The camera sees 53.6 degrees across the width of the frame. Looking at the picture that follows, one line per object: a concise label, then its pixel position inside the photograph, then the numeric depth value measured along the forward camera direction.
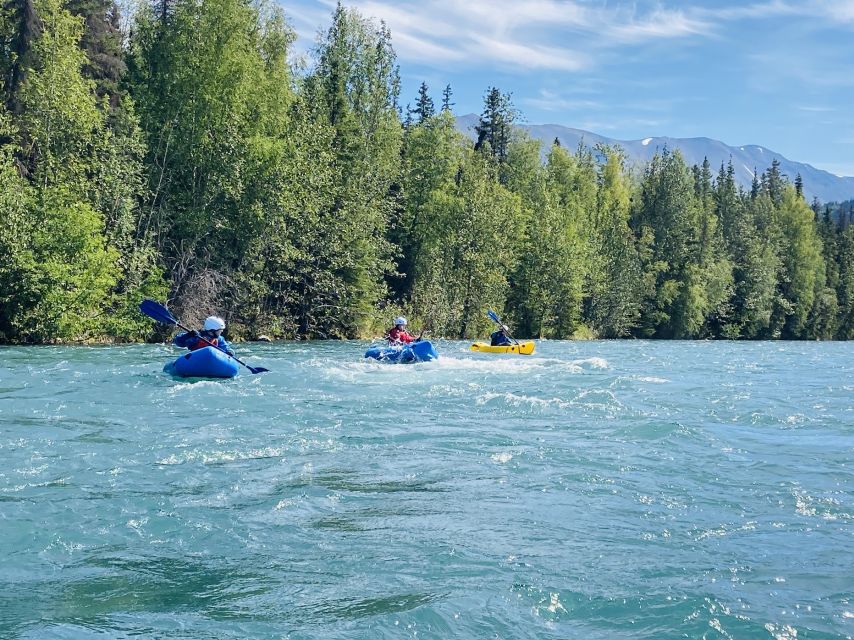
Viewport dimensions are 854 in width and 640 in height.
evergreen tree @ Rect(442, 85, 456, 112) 60.83
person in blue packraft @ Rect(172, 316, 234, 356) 16.75
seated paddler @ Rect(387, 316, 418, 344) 23.00
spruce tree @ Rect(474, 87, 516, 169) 61.22
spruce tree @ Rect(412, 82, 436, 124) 61.47
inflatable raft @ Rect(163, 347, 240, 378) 15.93
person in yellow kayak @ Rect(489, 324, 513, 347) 26.47
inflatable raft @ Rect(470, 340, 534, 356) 26.11
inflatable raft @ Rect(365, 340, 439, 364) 20.69
